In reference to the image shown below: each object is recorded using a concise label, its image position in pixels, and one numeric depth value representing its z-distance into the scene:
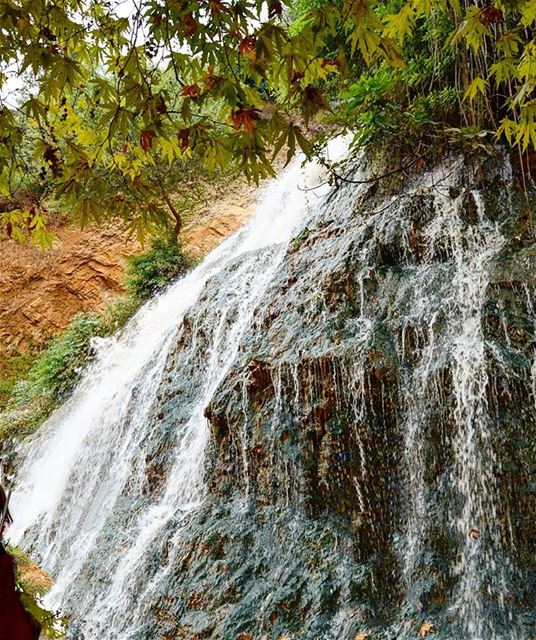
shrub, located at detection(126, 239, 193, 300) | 11.38
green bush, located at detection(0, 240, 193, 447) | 9.83
